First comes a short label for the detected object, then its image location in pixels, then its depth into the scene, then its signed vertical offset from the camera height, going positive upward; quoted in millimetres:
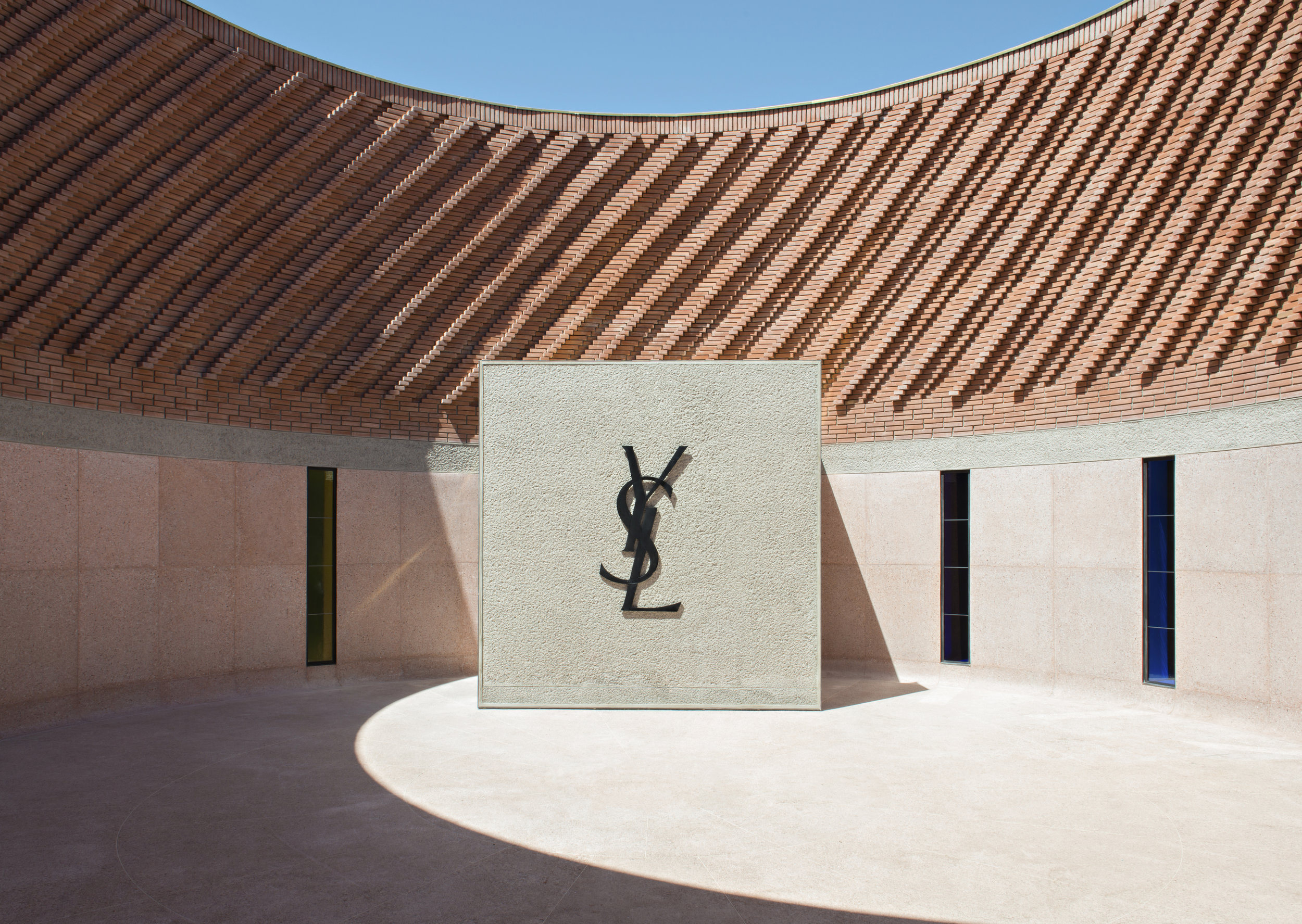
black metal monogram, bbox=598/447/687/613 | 9633 -642
